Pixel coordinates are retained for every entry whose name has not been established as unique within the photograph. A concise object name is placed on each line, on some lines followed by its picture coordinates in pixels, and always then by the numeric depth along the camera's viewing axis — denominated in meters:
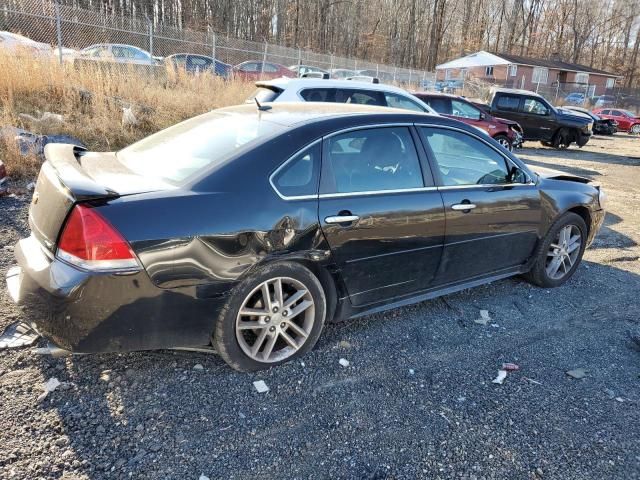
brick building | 45.56
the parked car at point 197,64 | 13.22
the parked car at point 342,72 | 24.13
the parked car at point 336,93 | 7.32
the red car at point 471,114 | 12.98
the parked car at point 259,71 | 15.98
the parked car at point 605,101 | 42.75
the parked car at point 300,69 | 20.28
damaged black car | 2.44
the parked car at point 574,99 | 39.11
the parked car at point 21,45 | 9.76
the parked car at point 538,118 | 17.47
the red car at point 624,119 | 30.34
